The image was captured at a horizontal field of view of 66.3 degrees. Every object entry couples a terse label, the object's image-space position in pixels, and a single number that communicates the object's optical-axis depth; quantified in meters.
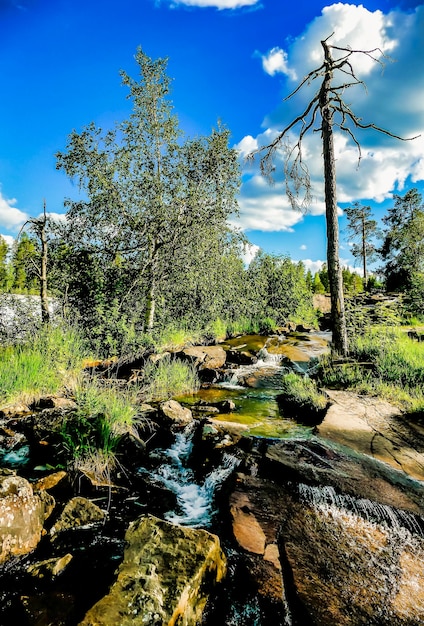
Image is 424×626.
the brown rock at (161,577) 1.92
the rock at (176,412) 5.63
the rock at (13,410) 5.41
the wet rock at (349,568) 2.22
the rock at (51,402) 5.59
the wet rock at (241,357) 11.27
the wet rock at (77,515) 3.04
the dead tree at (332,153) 8.52
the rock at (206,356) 9.63
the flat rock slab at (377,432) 4.24
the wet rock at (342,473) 3.48
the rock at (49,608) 2.09
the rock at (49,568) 2.45
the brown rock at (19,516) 2.71
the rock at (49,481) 3.52
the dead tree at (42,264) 8.16
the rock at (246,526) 2.86
